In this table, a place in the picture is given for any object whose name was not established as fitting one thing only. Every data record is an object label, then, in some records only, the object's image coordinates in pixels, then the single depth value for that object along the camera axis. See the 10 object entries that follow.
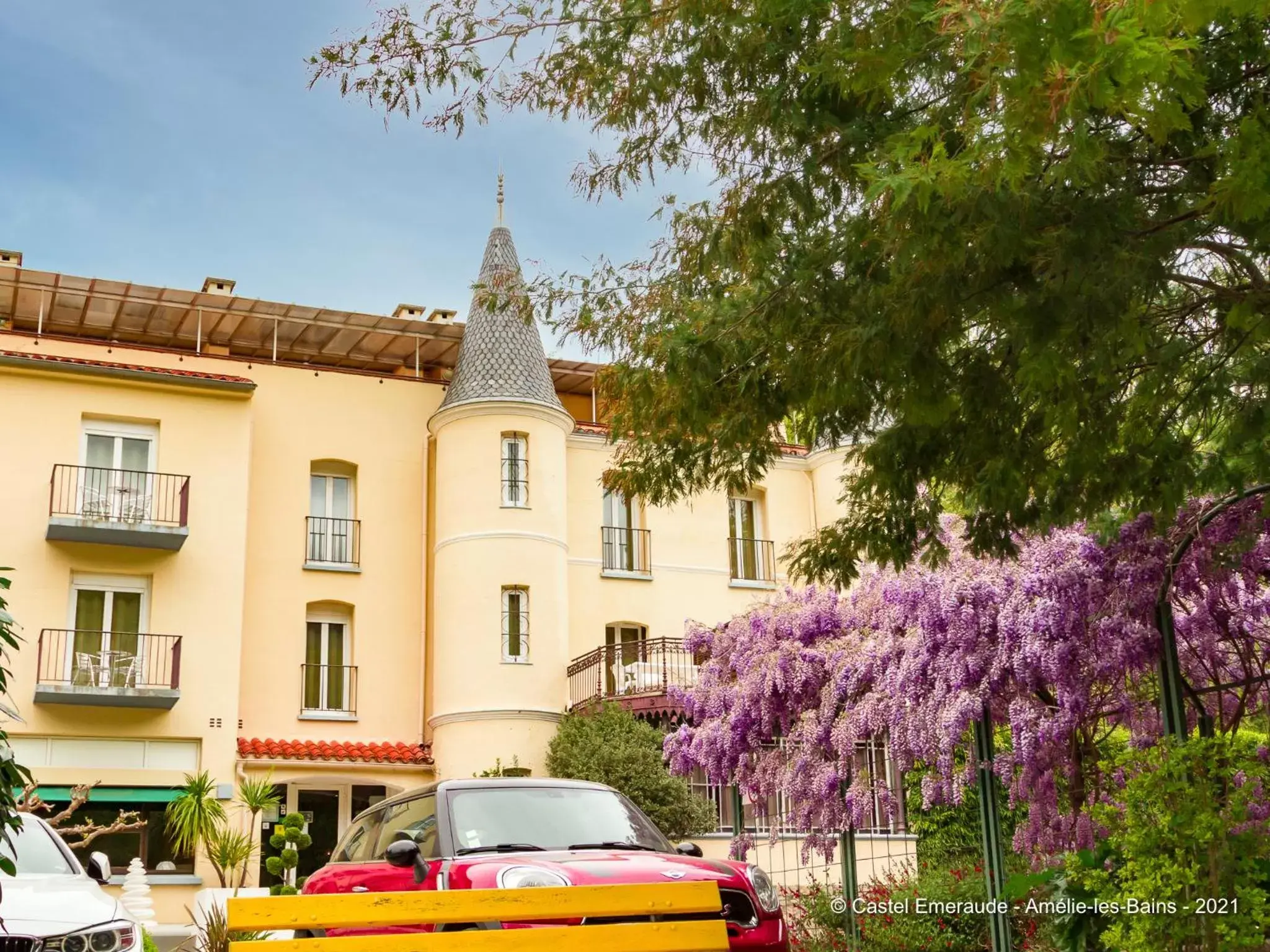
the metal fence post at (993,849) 10.34
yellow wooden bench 4.89
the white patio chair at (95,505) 23.38
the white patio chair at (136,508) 23.67
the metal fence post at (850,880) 12.29
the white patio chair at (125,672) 22.91
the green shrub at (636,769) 22.28
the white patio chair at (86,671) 22.62
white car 7.45
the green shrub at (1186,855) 7.62
